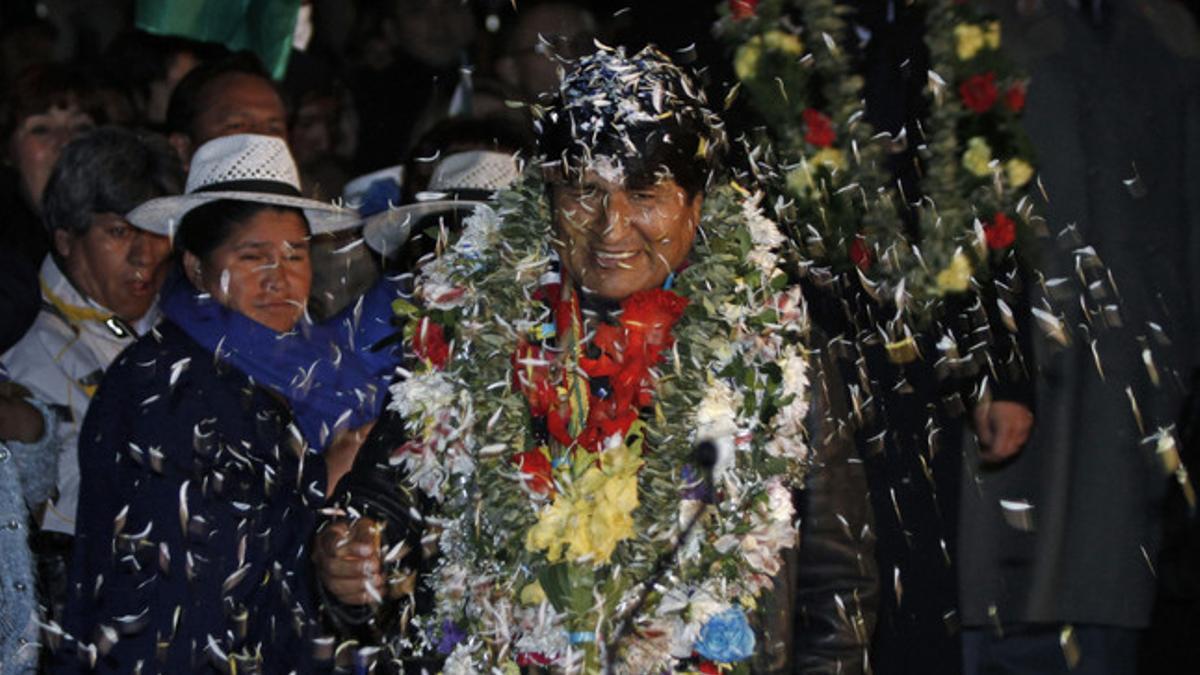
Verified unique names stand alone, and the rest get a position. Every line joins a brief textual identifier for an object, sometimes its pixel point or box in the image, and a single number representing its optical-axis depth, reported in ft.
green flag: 29.55
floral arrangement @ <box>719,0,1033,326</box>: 21.44
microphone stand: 14.15
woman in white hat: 17.30
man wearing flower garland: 14.34
